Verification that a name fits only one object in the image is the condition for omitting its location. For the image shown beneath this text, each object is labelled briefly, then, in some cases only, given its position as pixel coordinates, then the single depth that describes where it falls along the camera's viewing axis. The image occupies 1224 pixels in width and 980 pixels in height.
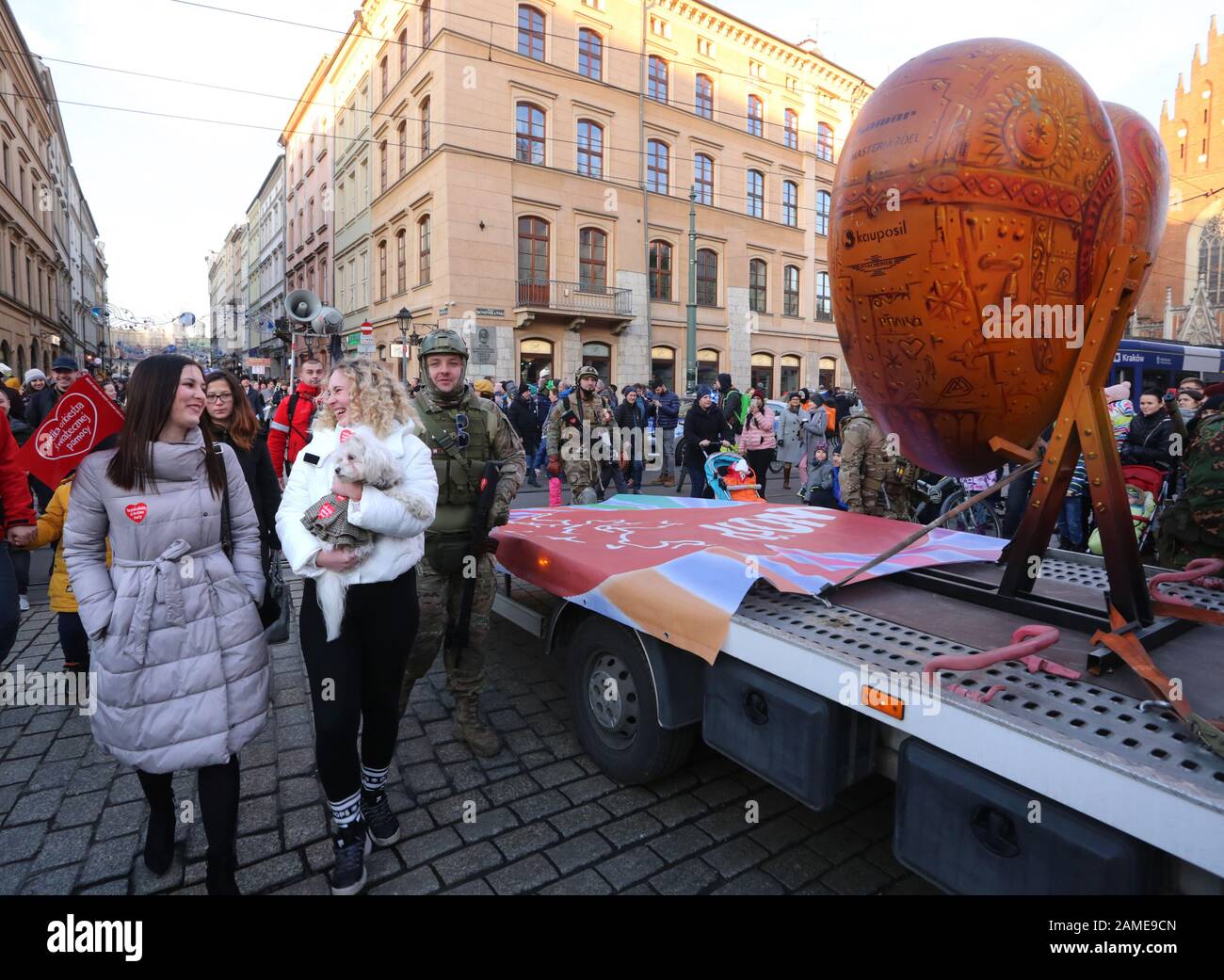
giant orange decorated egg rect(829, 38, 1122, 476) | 2.24
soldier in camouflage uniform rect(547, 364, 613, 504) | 7.62
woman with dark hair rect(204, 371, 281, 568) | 4.30
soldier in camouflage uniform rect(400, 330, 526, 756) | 3.61
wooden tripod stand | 2.37
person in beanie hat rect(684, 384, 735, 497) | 10.49
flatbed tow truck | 1.58
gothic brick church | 49.22
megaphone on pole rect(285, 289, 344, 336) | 12.34
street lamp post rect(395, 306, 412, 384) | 21.39
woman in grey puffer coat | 2.36
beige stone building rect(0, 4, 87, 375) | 27.27
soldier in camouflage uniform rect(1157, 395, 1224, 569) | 3.90
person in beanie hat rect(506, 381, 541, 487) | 13.04
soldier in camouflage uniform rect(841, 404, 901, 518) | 5.61
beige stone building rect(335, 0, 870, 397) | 24.30
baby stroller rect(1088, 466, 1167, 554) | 6.50
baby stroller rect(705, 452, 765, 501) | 8.00
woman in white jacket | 2.57
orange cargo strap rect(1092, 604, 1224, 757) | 1.60
